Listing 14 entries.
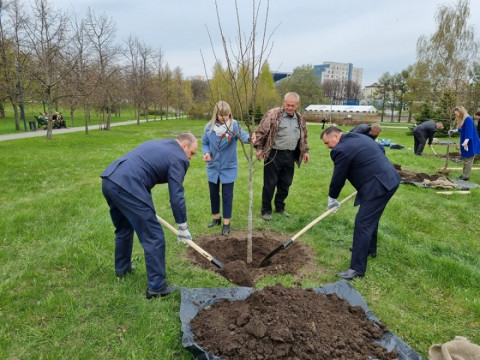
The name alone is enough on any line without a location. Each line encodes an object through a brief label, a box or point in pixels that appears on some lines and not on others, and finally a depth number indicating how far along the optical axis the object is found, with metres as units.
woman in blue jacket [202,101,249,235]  4.69
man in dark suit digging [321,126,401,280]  3.62
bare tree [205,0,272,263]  3.61
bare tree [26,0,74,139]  13.98
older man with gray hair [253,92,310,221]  5.18
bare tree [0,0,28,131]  16.03
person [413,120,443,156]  12.55
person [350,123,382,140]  6.72
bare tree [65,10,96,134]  16.11
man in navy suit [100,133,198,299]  2.99
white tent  41.97
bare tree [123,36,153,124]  27.45
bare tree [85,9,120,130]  20.22
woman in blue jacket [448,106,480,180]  8.13
